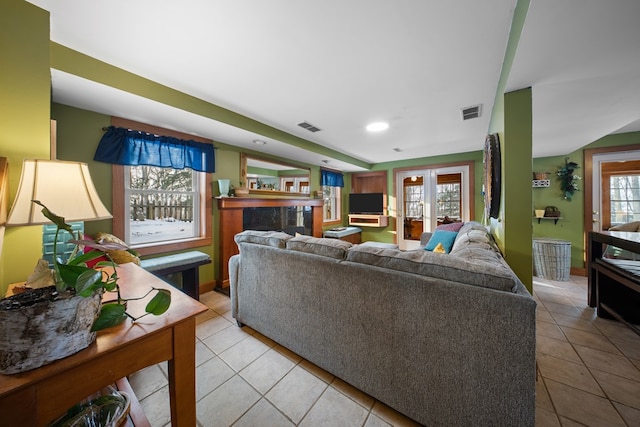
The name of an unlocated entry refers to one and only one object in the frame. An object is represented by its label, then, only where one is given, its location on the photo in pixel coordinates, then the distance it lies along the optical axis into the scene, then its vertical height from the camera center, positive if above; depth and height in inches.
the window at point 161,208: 96.0 +2.8
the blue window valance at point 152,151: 89.7 +28.5
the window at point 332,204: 219.5 +9.4
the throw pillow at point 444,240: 111.9 -13.9
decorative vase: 122.1 +15.0
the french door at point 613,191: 137.1 +14.0
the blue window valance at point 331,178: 203.8 +33.4
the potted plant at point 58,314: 22.6 -11.4
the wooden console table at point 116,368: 22.8 -18.9
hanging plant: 146.3 +23.0
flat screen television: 216.1 +10.0
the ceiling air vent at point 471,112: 98.0 +46.6
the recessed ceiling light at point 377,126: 119.1 +47.7
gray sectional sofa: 37.4 -23.3
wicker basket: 132.3 -27.4
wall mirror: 142.0 +27.7
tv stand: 213.9 -6.6
